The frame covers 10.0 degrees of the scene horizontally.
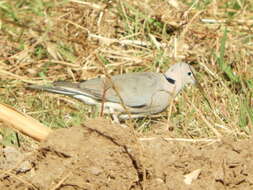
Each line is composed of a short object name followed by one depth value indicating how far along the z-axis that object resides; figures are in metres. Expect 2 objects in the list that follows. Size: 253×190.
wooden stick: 8.65
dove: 11.84
